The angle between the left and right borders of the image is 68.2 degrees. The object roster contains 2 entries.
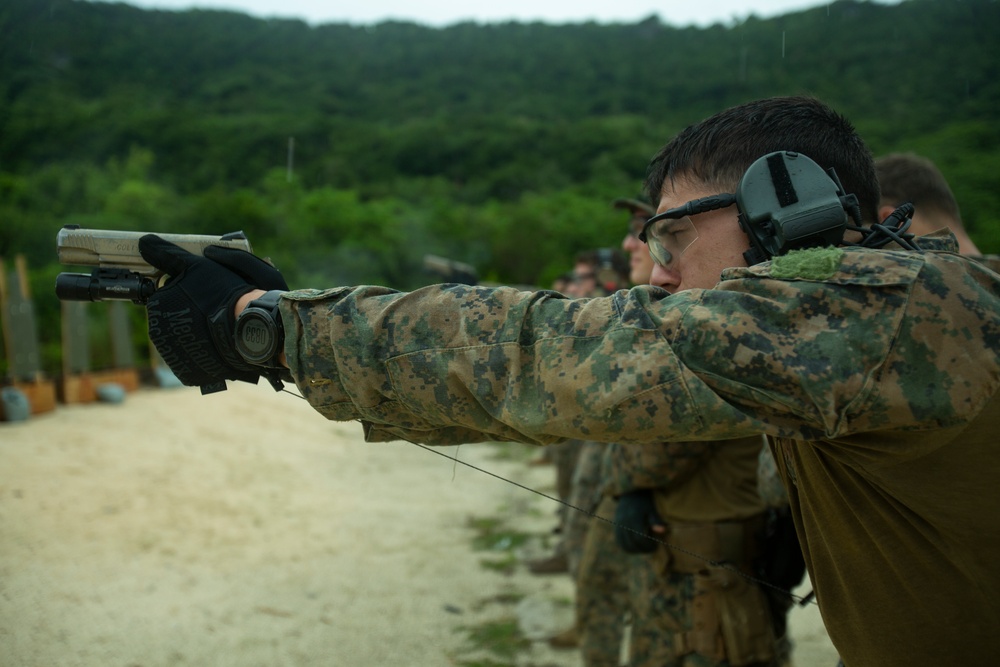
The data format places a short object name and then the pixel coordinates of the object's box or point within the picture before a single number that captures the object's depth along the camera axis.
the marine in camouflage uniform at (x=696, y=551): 3.07
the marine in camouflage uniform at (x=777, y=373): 1.18
